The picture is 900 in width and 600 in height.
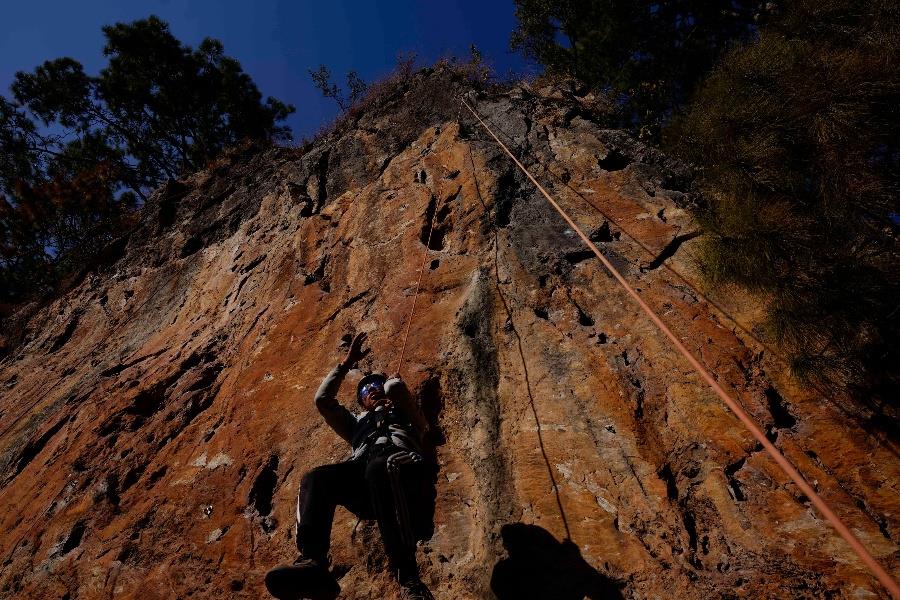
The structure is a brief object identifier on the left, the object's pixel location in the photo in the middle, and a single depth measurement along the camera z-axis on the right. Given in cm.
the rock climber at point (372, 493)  273
